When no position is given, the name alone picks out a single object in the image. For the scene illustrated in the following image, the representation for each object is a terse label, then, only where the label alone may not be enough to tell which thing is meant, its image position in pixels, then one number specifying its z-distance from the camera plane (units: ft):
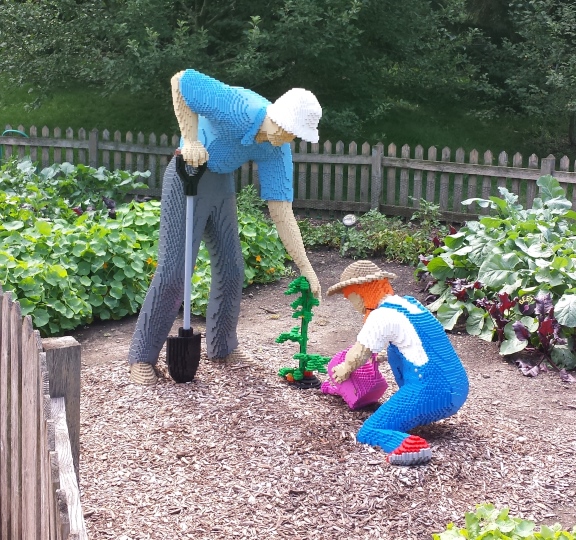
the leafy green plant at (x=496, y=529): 10.63
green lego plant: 16.70
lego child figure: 14.11
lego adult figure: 15.98
